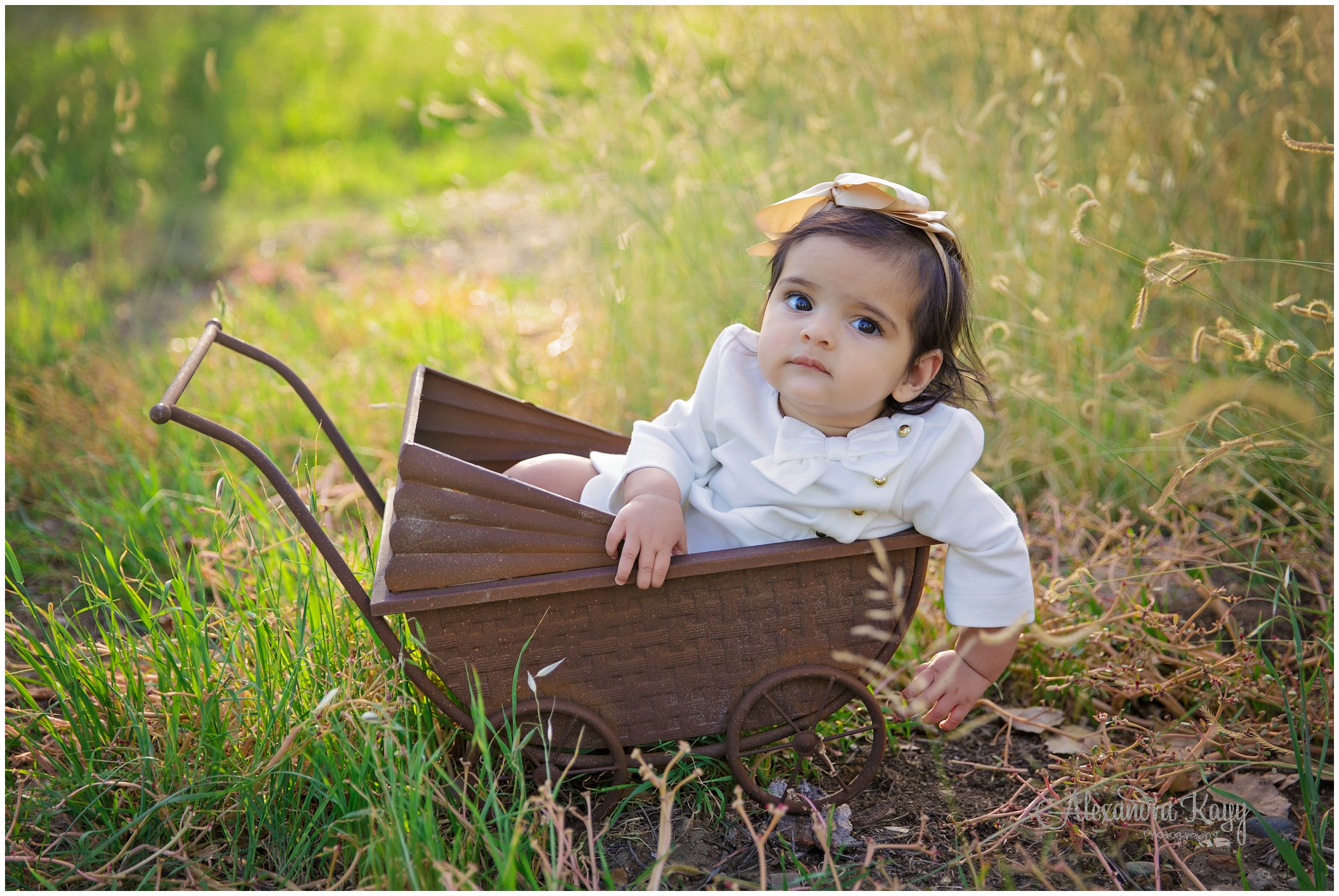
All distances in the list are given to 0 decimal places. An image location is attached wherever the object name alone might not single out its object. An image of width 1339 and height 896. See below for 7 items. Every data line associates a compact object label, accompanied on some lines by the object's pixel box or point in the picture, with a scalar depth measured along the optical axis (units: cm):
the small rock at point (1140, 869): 168
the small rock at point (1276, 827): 176
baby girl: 164
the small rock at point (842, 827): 175
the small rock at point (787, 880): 162
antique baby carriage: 154
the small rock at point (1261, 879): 164
